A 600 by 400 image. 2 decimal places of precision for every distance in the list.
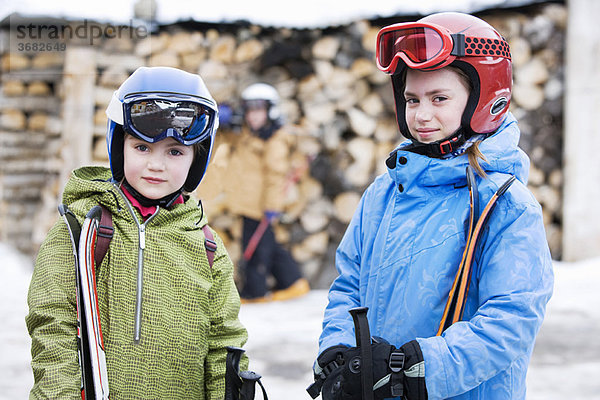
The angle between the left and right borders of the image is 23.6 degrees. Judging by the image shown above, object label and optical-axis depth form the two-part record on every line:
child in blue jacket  2.52
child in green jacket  2.62
